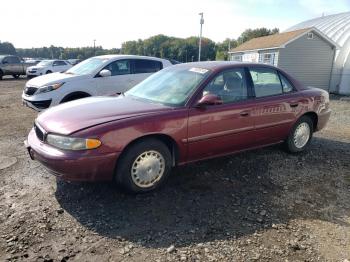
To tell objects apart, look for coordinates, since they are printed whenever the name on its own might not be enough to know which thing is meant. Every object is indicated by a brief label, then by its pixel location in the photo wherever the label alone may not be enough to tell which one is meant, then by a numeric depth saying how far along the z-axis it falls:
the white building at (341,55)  20.00
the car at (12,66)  24.23
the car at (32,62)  27.20
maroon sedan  3.73
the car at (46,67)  24.36
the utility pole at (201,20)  32.53
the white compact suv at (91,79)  7.65
